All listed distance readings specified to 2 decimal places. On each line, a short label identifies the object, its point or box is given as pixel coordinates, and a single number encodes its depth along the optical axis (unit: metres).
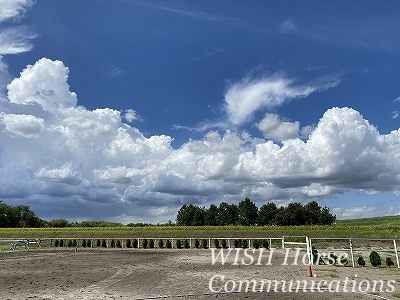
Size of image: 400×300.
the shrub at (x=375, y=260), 22.73
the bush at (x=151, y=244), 45.44
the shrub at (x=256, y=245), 39.44
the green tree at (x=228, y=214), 126.81
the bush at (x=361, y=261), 22.97
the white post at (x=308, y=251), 22.68
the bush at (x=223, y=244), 41.84
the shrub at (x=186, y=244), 43.97
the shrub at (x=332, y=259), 24.31
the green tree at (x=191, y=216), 126.06
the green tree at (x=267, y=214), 121.25
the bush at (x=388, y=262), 22.67
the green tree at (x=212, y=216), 126.00
